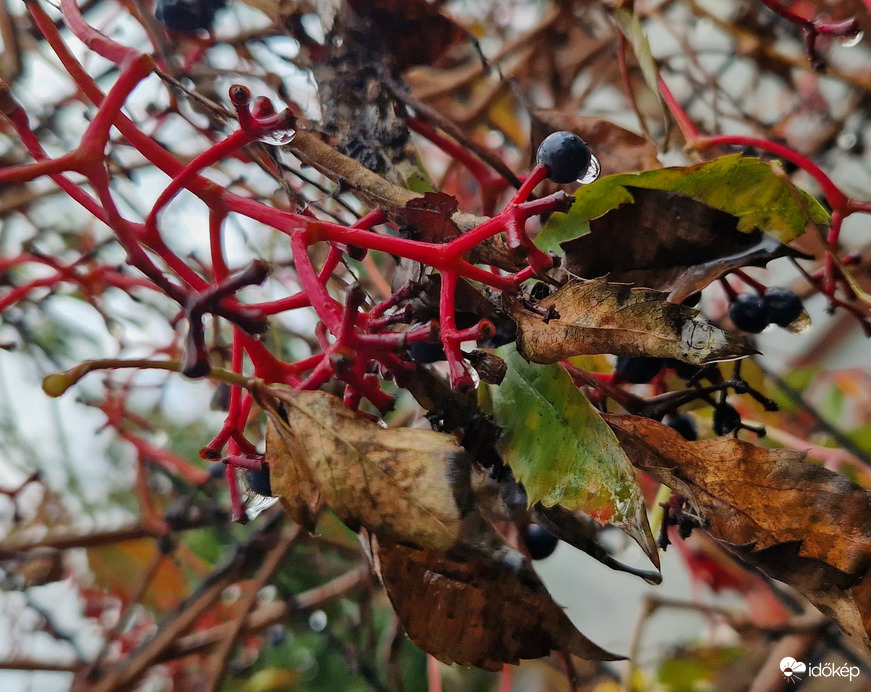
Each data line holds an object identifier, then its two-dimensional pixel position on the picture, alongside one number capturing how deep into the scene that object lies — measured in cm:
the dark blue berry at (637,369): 20
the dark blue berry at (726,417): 20
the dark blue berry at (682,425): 21
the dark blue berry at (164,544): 35
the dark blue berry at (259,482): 19
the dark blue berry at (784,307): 21
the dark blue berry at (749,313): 21
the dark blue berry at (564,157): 19
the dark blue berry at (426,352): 18
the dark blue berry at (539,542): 23
